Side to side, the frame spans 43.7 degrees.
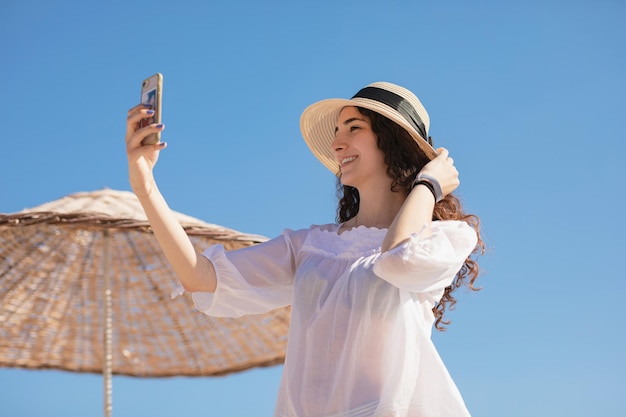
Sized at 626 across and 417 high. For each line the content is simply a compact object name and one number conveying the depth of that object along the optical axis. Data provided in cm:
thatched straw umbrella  440
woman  188
